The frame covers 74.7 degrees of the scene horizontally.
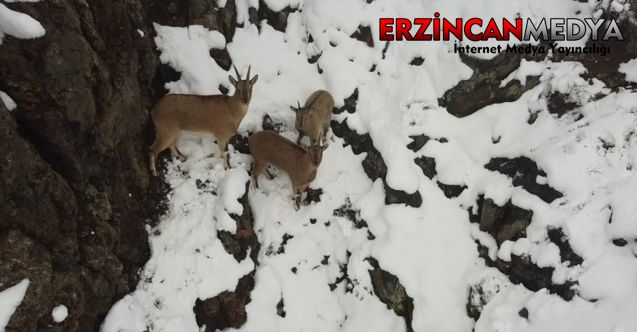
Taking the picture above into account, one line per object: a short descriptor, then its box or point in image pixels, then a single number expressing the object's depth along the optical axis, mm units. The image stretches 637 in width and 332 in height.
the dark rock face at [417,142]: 9172
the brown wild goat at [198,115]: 7762
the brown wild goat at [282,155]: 8570
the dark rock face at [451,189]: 8781
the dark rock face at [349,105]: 9914
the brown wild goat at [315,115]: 8953
